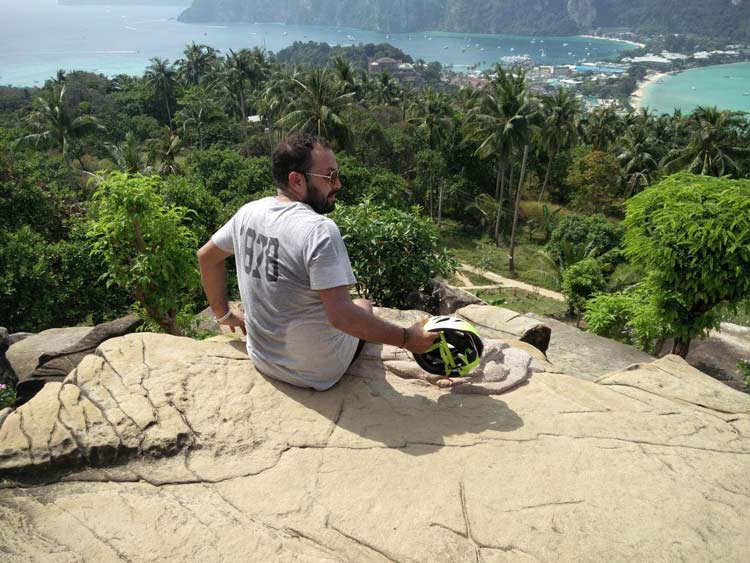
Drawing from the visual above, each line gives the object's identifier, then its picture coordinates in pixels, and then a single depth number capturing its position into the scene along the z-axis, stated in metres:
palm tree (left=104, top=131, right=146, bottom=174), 25.61
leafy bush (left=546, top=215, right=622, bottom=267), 31.39
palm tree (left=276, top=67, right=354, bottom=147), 30.25
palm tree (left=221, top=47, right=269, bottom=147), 46.94
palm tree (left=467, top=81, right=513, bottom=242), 31.84
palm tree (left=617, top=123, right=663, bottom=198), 42.03
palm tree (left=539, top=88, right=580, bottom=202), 42.97
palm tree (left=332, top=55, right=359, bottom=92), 44.81
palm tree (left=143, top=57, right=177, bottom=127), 61.50
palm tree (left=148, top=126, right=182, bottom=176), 32.00
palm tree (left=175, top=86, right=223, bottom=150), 48.70
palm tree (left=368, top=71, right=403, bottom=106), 58.50
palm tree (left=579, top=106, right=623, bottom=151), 54.50
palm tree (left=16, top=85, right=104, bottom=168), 28.94
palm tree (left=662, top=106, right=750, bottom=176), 33.56
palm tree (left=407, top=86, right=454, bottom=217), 42.47
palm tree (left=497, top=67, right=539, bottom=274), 31.44
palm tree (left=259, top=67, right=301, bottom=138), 36.84
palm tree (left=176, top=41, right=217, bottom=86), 69.31
